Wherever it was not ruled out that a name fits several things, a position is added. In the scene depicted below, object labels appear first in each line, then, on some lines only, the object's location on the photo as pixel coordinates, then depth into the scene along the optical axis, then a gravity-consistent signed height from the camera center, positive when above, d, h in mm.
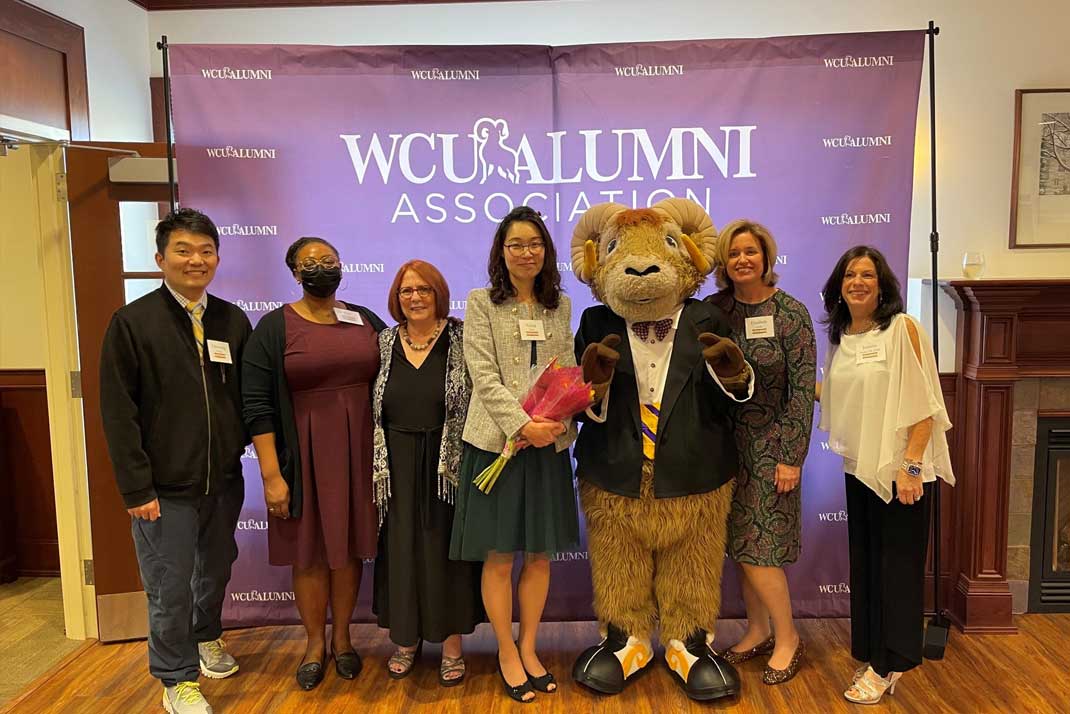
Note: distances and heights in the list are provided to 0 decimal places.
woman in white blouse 2189 -485
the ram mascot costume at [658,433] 2232 -447
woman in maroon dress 2334 -383
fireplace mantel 2826 -474
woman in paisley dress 2318 -396
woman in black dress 2354 -509
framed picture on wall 3045 +483
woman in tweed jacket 2262 -295
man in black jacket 2158 -376
